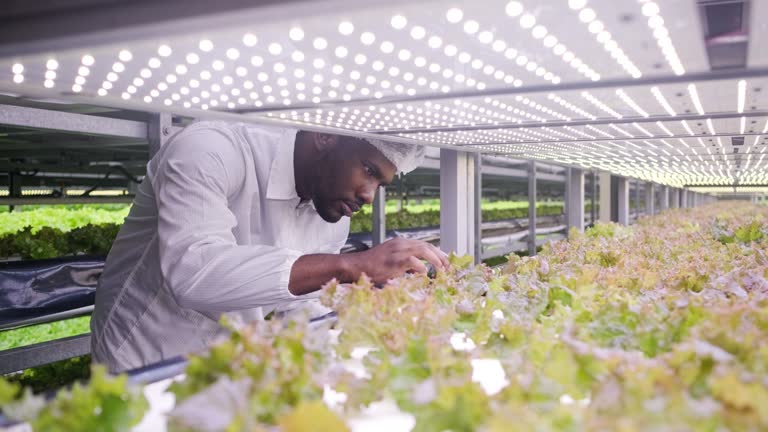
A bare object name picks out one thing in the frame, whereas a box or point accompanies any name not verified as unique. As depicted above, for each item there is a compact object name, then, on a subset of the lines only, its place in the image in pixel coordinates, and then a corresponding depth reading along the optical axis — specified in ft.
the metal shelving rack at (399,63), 3.11
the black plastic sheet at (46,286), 11.53
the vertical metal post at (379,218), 15.39
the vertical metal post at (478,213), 16.84
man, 6.22
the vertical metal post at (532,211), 23.05
